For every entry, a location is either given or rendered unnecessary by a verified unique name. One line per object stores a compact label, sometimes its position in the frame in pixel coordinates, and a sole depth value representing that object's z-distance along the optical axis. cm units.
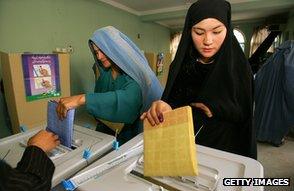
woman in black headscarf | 80
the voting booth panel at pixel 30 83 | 192
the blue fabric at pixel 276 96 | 228
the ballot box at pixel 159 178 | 49
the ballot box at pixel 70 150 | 59
